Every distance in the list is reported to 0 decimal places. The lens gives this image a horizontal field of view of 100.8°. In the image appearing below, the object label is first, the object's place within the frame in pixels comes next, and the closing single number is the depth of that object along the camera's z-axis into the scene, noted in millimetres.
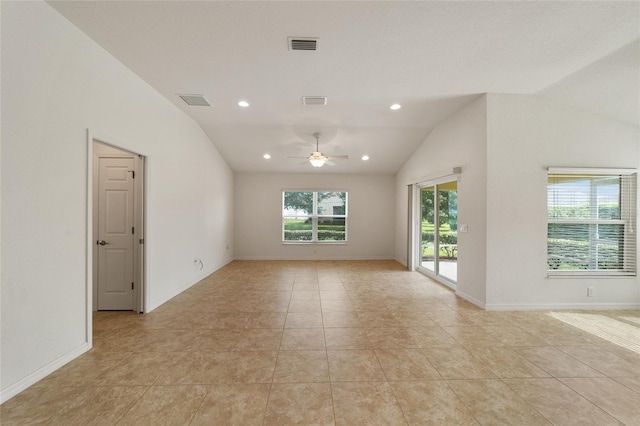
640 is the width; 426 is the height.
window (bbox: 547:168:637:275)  3910
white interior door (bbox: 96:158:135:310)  3812
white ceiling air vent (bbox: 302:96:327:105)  3918
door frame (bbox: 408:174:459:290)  6477
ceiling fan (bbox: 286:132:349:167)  4957
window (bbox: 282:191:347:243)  8164
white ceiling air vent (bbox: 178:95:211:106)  3934
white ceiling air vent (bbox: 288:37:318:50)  2590
